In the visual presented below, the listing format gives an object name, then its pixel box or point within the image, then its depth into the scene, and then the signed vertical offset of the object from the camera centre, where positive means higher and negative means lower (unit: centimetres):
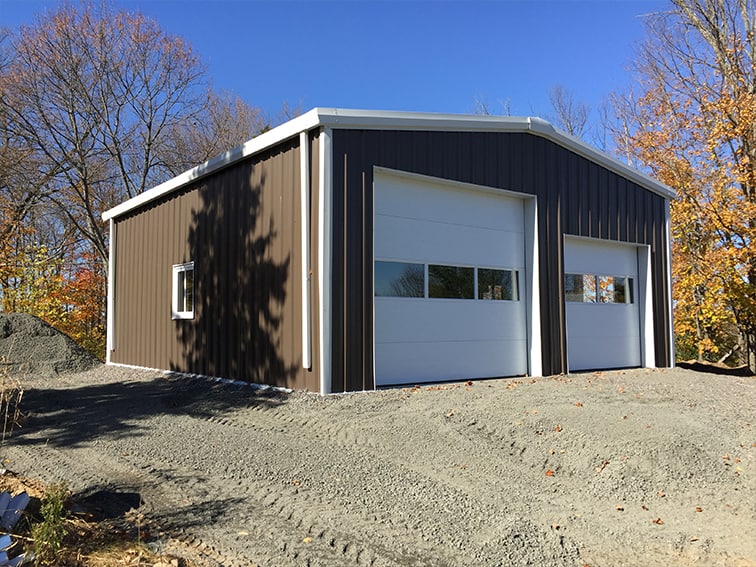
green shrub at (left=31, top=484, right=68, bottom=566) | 301 -125
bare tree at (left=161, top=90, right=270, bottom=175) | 2291 +756
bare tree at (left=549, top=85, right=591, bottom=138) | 2839 +909
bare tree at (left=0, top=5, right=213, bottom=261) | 1811 +689
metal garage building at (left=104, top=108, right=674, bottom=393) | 786 +83
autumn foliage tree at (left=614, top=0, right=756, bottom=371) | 1623 +391
